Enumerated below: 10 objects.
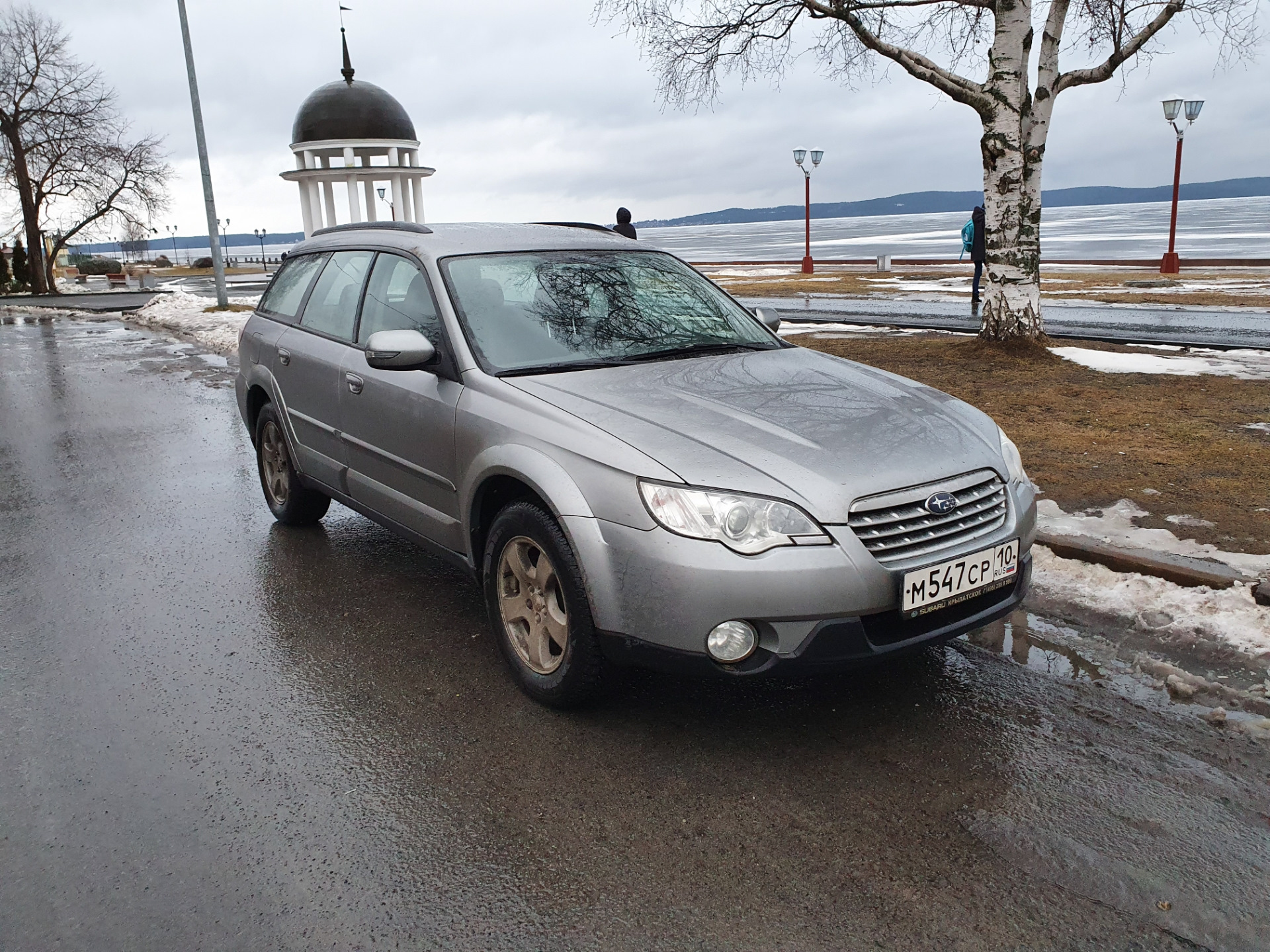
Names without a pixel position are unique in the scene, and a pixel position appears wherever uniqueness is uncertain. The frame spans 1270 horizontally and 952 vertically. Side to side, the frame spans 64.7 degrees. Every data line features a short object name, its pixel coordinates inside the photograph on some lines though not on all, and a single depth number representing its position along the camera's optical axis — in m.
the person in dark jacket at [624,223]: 15.68
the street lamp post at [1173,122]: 26.00
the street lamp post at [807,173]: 34.53
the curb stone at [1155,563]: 4.39
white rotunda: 36.78
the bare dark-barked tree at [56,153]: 41.22
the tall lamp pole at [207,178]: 23.56
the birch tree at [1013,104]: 10.91
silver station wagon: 3.12
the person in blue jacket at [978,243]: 18.88
